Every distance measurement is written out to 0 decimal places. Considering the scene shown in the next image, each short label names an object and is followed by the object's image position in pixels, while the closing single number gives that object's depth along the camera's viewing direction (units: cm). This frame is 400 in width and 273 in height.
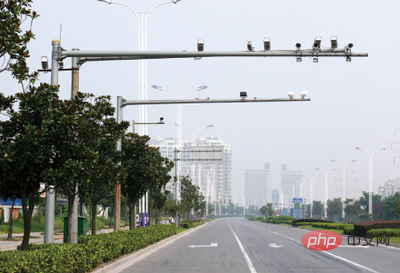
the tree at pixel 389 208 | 10308
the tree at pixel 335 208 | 14150
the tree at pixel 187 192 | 8270
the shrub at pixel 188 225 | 6074
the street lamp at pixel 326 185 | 10762
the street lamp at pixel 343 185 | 9313
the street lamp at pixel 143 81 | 4397
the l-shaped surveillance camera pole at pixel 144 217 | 3907
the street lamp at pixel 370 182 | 7782
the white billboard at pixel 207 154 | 5116
